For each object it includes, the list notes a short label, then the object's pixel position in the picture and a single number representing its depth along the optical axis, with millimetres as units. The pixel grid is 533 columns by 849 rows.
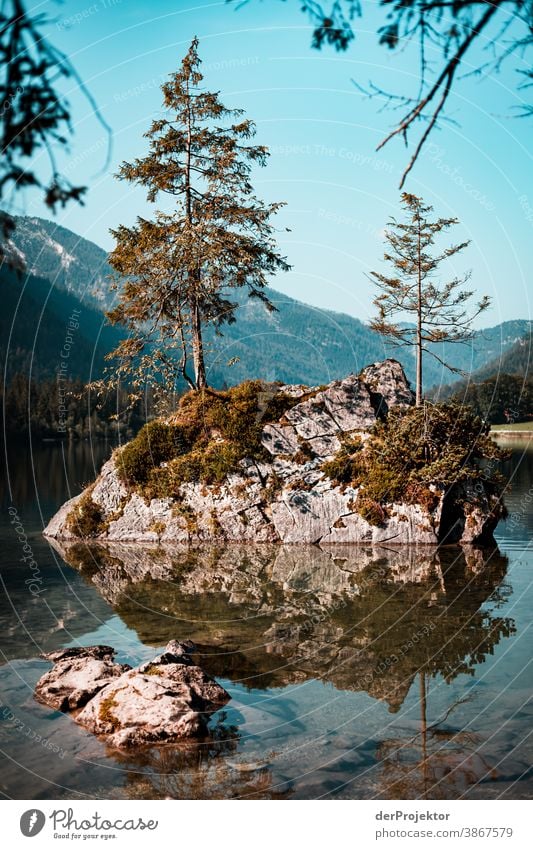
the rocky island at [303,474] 21594
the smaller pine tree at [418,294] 23656
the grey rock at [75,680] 10109
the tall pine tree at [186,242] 25281
